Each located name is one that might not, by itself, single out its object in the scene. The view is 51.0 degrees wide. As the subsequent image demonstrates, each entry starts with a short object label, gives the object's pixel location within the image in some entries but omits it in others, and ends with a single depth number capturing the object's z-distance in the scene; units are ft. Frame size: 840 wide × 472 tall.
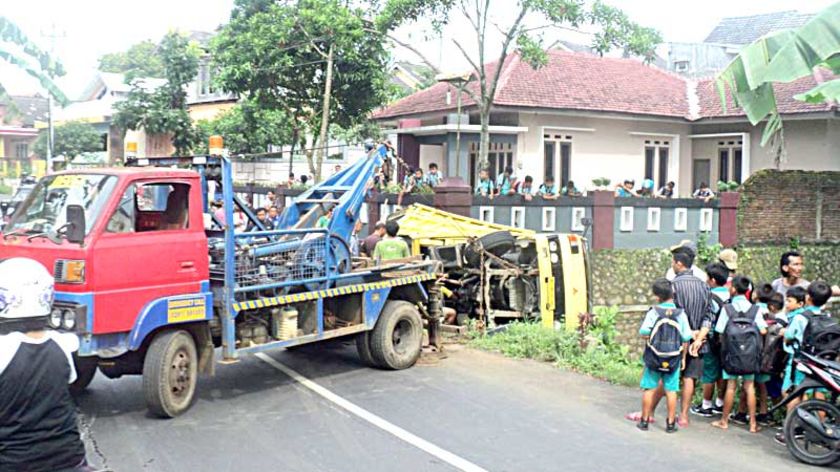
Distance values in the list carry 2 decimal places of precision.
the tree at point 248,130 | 103.19
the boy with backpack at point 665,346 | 26.91
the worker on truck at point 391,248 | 40.09
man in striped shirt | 27.78
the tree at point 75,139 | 142.31
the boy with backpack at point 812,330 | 25.52
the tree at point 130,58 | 223.51
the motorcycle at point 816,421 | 24.20
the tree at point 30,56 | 28.89
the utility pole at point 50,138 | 106.90
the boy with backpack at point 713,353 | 28.60
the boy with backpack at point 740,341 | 27.43
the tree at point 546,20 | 63.82
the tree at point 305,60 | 73.67
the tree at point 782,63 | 30.30
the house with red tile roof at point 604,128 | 85.25
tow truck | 26.27
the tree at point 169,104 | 108.99
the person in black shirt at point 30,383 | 12.81
